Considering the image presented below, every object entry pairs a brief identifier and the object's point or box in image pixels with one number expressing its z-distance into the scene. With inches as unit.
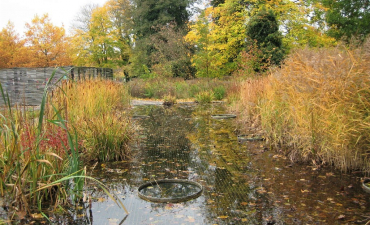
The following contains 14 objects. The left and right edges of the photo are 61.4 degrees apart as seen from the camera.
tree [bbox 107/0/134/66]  1277.1
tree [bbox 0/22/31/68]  991.0
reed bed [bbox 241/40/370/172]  151.6
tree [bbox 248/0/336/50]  788.6
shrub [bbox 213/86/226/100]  625.6
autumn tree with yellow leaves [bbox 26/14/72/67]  1054.4
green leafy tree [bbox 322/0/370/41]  806.5
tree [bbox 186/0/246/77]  831.1
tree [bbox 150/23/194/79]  914.1
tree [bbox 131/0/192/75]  1128.8
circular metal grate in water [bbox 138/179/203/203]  125.7
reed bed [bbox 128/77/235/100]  634.8
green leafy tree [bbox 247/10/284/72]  710.5
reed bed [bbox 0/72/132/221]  106.7
